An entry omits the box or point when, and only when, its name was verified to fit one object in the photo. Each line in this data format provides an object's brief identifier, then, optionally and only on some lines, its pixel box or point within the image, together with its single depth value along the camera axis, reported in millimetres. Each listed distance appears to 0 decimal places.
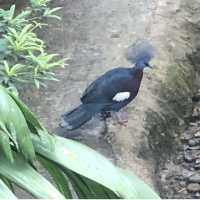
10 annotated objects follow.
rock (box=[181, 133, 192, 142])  4695
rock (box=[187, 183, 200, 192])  4223
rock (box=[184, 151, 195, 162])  4516
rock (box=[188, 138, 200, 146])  4652
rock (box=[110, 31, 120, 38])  5117
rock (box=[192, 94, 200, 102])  5014
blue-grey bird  3939
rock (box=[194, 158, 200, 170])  4449
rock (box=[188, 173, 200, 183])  4305
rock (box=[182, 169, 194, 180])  4359
